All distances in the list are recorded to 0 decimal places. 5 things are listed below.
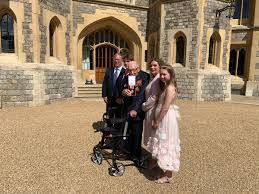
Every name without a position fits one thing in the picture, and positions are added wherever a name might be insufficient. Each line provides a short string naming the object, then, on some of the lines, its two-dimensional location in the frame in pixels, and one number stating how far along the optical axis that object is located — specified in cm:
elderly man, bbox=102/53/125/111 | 438
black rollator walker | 322
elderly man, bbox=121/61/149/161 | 337
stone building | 877
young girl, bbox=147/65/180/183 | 284
